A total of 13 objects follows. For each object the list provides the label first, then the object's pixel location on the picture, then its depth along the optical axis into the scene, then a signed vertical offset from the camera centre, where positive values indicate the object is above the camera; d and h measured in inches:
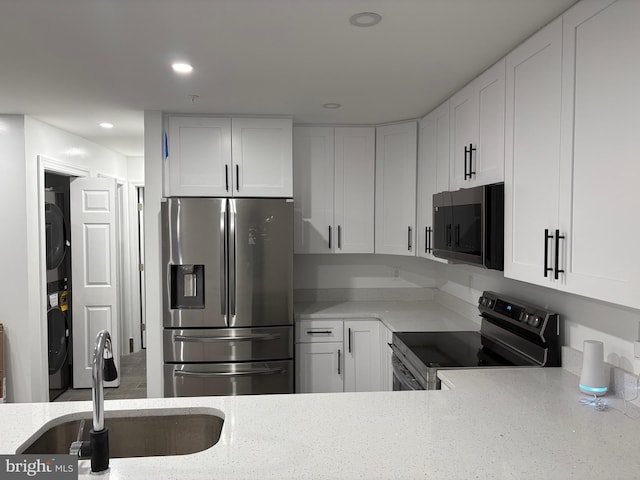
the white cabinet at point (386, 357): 132.2 -38.7
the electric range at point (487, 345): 86.4 -26.7
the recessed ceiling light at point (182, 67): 92.1 +31.2
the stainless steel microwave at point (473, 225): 87.6 -0.4
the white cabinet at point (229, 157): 133.9 +19.3
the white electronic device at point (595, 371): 68.8 -21.8
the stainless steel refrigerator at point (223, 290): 128.0 -18.1
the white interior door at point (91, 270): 176.2 -17.6
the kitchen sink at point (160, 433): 66.5 -29.7
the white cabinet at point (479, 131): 89.3 +19.5
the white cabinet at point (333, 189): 150.6 +11.2
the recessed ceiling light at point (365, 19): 70.2 +31.2
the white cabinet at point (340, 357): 139.3 -39.6
